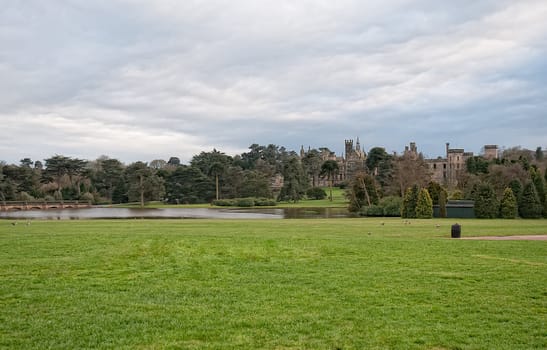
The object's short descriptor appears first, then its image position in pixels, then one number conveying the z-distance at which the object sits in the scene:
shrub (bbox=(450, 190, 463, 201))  55.25
